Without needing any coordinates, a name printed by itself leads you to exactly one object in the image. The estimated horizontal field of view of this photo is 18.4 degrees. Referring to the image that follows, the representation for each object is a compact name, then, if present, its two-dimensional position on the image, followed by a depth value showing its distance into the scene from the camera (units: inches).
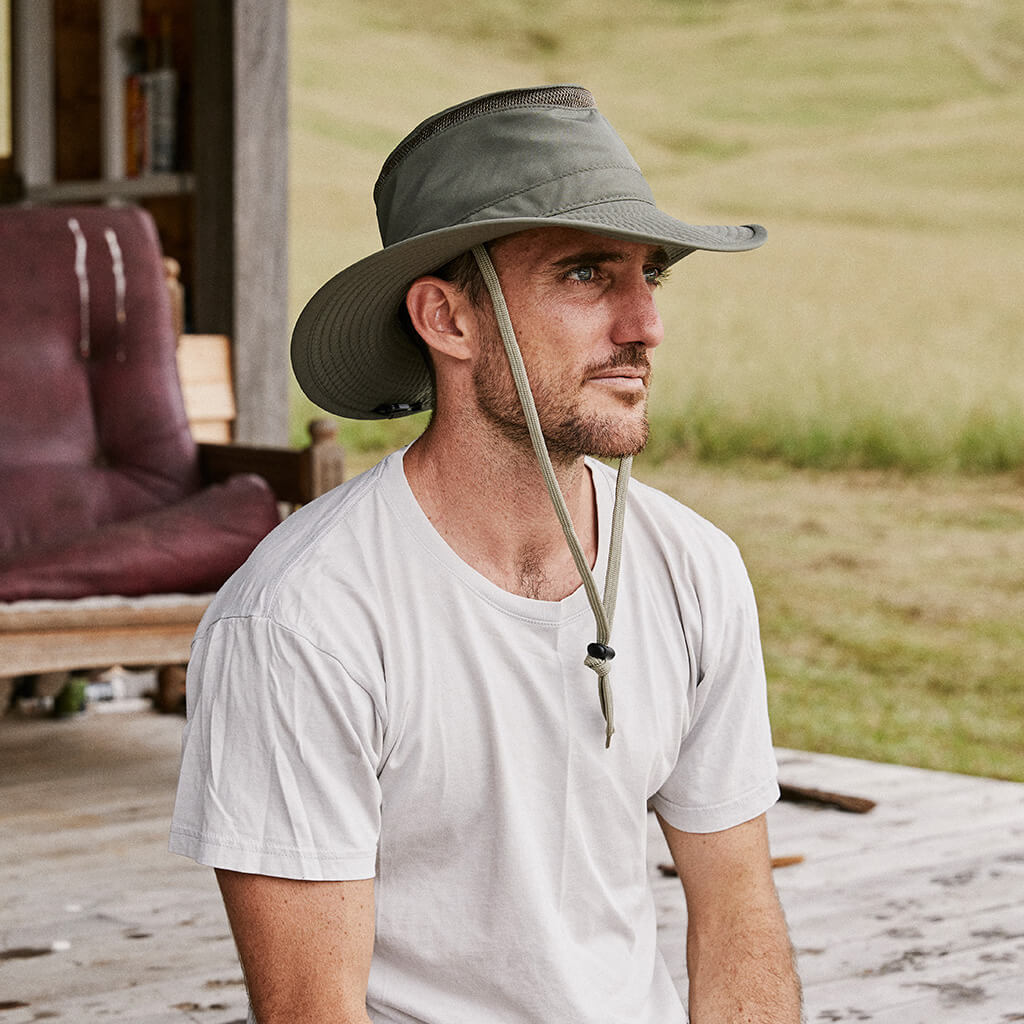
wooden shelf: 299.4
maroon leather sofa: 231.9
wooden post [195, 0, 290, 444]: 282.1
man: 86.0
